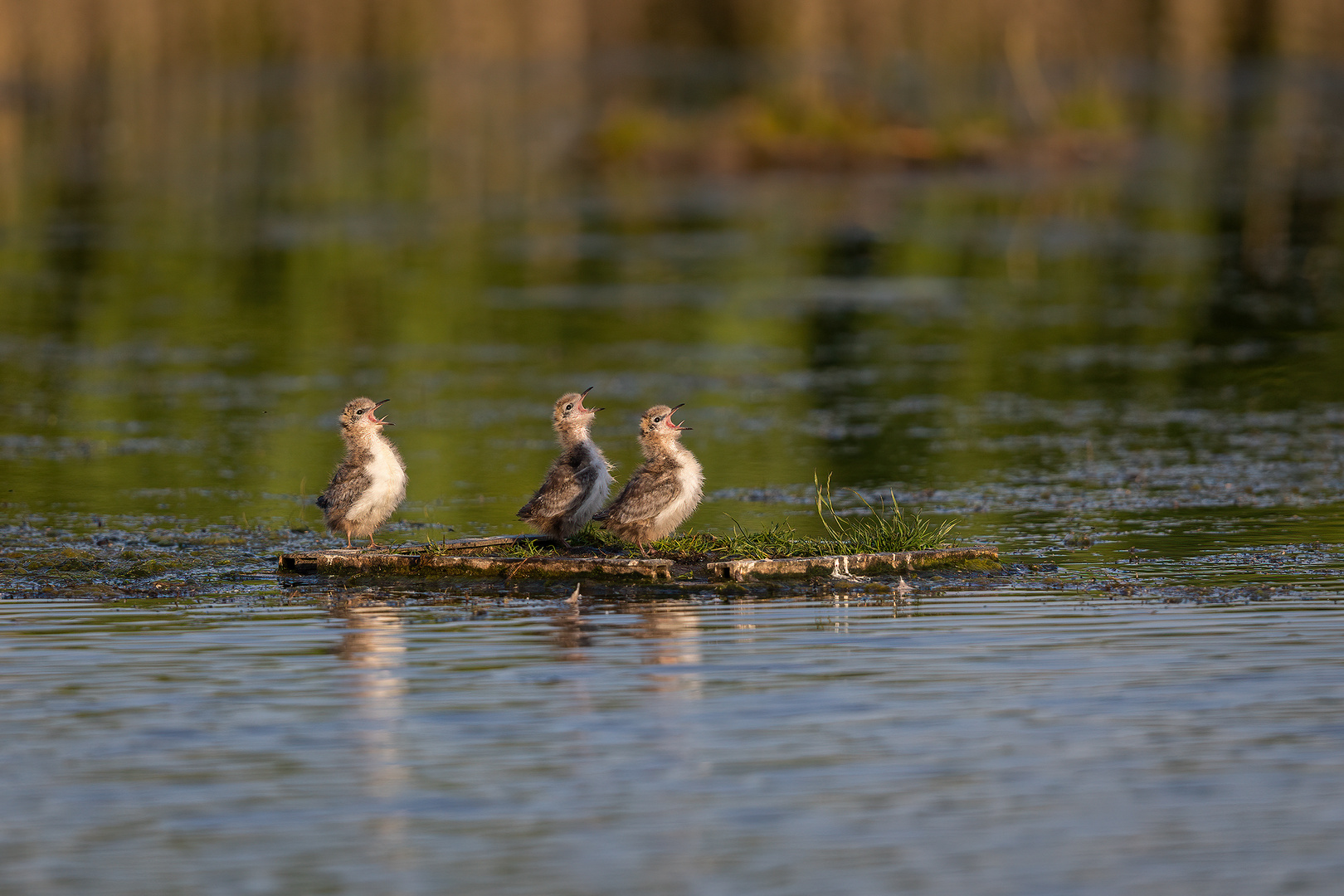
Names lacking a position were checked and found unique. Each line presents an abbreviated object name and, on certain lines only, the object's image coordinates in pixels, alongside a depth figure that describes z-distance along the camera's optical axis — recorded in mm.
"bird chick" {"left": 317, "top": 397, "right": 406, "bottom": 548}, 15867
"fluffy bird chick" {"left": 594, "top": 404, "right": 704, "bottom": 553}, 15430
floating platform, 15086
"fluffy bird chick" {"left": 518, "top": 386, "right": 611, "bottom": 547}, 15750
